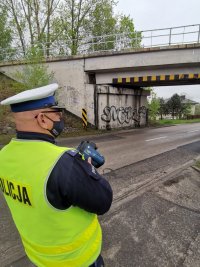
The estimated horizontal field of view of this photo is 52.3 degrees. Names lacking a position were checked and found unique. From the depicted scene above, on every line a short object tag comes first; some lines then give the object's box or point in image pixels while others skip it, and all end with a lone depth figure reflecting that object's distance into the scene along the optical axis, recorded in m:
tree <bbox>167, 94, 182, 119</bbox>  44.25
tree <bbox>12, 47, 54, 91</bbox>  12.73
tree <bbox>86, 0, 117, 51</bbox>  21.85
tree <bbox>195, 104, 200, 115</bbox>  70.11
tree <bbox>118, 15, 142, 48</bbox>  24.44
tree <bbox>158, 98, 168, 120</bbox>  45.00
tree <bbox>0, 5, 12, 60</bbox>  20.72
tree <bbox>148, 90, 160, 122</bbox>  26.84
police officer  1.20
